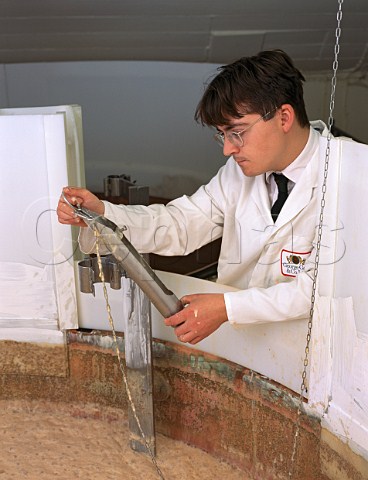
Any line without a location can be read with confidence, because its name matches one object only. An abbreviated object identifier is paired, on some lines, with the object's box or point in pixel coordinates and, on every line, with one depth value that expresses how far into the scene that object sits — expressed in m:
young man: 1.34
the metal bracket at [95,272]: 1.56
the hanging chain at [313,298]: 1.31
